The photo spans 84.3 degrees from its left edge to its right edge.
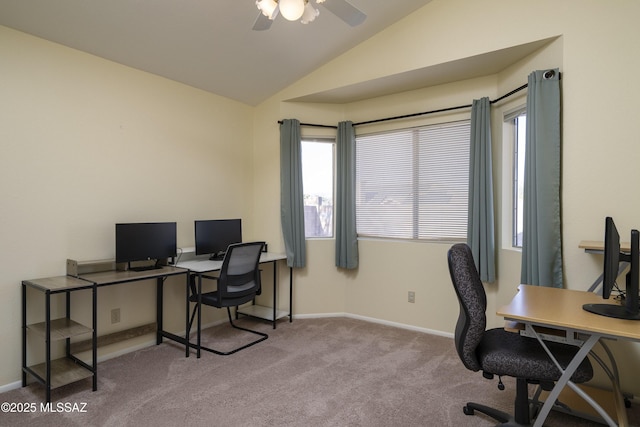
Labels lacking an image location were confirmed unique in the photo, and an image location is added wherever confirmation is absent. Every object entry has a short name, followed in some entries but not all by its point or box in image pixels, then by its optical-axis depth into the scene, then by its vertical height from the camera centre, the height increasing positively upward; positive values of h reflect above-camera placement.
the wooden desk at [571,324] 1.57 -0.51
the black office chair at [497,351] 1.82 -0.77
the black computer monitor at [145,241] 3.02 -0.26
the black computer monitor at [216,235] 3.65 -0.25
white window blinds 3.66 +0.33
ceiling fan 1.87 +1.16
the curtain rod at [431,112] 2.99 +1.05
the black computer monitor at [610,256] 1.66 -0.21
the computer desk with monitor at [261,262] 3.21 -0.65
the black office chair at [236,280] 3.22 -0.64
